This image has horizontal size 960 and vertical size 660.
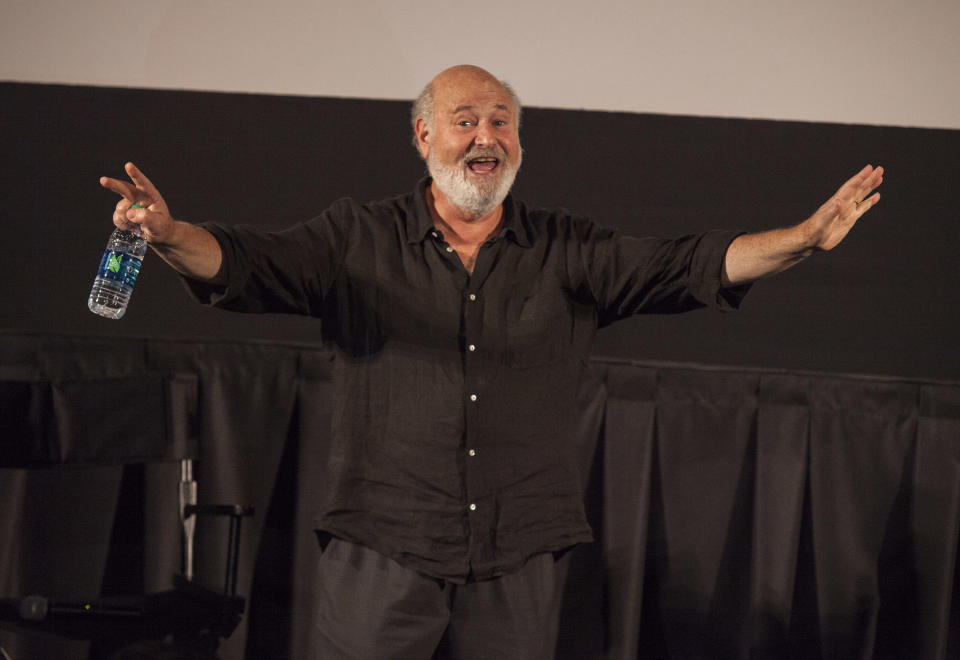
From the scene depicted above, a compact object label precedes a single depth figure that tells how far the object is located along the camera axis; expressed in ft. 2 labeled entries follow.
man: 20.22
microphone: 21.36
